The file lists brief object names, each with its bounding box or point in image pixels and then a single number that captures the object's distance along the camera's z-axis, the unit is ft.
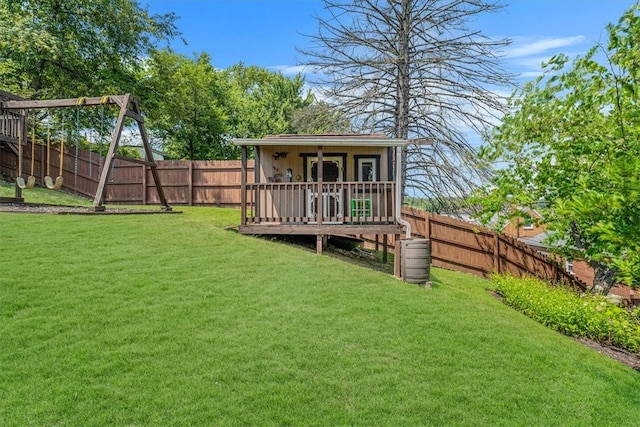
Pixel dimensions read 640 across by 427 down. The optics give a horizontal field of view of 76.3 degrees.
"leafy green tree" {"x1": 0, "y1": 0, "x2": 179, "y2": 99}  52.49
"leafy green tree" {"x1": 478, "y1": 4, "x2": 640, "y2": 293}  13.12
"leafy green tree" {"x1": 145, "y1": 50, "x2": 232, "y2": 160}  67.72
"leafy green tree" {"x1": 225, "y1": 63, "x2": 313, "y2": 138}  84.69
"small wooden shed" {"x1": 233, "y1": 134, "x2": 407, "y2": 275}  29.78
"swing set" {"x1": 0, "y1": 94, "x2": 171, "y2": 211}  31.65
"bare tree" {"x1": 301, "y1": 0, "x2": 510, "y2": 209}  46.34
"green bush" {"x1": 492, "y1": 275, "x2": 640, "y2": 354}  21.81
